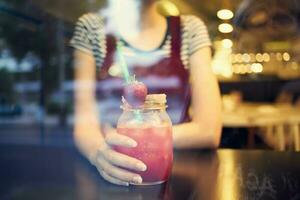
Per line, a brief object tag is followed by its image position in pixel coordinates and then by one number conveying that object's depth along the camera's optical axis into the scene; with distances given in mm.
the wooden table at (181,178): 650
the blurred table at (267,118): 1721
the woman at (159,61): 1168
